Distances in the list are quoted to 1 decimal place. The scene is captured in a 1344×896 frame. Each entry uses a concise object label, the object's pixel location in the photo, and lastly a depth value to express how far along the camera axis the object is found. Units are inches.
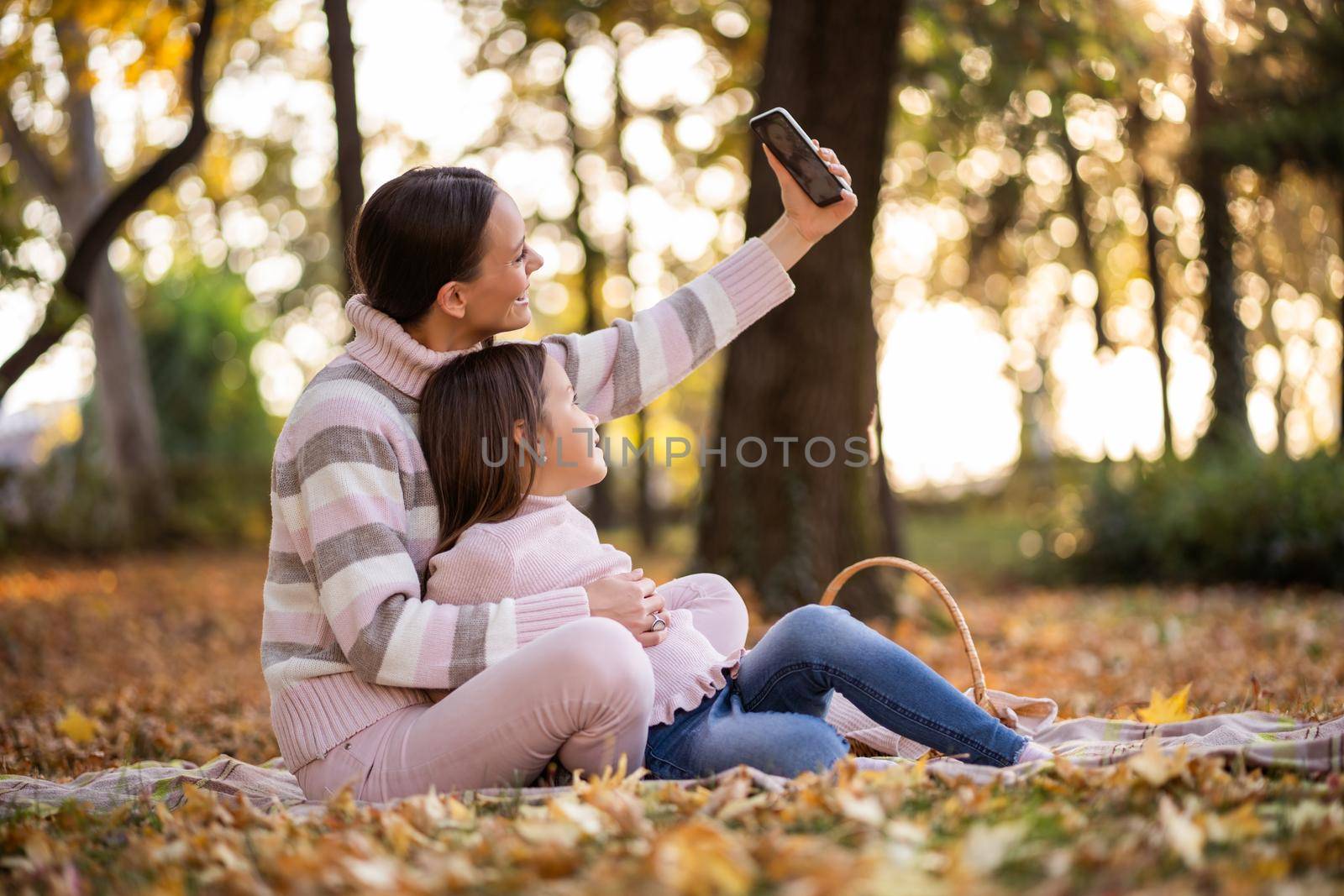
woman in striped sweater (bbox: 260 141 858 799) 97.7
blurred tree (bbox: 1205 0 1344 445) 443.5
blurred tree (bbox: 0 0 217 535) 249.3
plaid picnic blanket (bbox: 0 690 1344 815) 98.2
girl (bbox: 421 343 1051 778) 104.3
